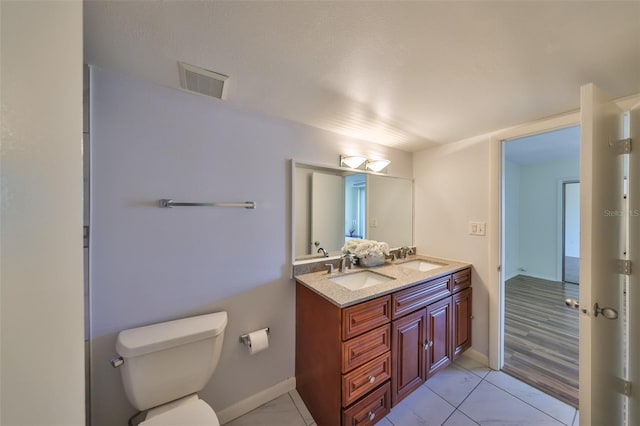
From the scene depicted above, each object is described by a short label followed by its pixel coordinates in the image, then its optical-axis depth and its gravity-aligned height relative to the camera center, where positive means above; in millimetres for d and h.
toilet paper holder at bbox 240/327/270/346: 1483 -872
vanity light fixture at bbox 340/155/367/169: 2002 +477
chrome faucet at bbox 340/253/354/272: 1855 -430
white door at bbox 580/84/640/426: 995 -265
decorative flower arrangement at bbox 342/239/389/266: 1981 -356
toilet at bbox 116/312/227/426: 1056 -804
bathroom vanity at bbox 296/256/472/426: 1271 -850
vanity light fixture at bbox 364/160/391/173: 2199 +483
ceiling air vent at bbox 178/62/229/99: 1136 +738
